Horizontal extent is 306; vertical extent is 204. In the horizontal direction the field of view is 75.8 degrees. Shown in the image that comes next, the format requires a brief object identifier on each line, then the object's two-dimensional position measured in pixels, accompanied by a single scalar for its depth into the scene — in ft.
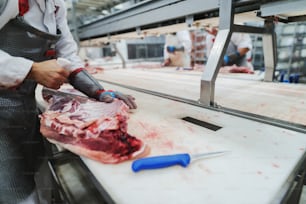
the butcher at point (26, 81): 2.14
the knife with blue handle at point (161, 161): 1.42
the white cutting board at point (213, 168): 1.22
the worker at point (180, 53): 11.06
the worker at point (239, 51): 9.87
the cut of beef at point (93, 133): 1.63
